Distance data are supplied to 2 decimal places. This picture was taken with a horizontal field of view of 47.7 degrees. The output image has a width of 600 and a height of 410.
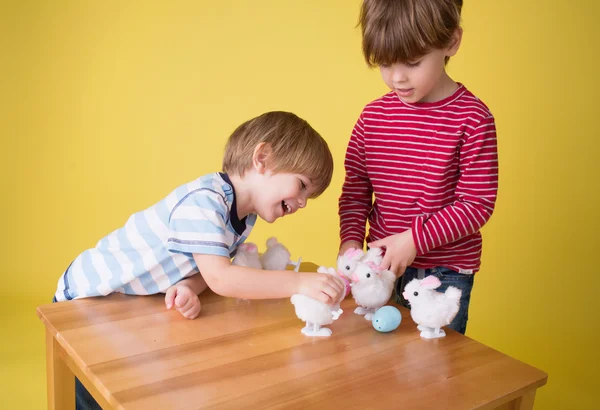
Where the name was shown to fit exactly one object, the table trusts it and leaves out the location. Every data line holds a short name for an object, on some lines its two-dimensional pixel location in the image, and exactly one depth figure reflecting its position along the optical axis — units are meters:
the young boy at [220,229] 1.07
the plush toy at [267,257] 1.19
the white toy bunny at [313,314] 1.00
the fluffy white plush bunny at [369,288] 1.09
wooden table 0.83
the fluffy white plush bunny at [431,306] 1.03
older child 1.14
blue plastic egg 1.04
